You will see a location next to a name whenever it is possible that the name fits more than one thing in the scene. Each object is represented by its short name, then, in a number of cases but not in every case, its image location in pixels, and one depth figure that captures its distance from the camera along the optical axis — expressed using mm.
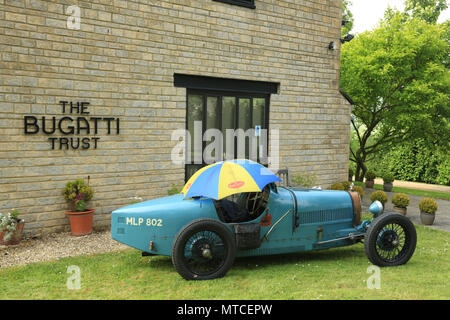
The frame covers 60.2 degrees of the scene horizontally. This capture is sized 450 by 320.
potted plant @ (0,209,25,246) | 6453
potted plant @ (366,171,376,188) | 15906
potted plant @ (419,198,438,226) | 9125
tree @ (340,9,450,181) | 14211
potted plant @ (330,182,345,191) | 10657
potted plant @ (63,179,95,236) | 7387
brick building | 7105
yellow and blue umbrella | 5000
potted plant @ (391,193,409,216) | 9609
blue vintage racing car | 5035
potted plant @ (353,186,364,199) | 9655
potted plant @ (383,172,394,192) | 14844
